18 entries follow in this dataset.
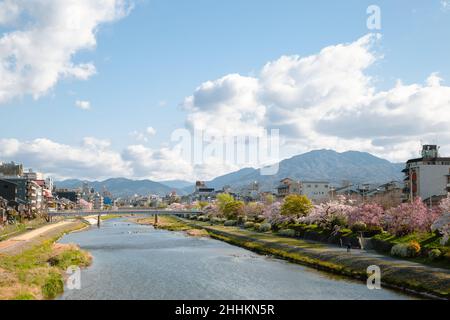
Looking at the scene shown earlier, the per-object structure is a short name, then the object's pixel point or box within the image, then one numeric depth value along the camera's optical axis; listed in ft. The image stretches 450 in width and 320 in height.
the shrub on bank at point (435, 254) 123.10
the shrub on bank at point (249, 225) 303.68
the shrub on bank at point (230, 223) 345.96
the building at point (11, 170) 408.87
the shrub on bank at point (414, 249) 135.13
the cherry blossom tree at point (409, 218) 152.87
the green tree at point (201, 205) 549.95
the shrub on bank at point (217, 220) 381.13
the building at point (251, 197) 564.30
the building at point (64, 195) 644.56
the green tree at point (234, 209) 361.10
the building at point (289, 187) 427.74
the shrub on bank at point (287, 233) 231.61
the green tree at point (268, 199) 396.94
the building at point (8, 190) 301.84
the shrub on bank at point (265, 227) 272.10
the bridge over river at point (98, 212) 342.62
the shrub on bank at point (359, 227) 181.05
